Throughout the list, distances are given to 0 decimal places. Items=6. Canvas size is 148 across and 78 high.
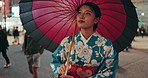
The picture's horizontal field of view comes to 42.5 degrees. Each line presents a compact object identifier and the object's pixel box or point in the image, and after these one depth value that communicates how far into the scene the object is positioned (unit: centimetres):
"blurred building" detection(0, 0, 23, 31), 2878
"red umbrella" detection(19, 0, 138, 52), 229
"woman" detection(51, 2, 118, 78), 199
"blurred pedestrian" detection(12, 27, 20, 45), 1432
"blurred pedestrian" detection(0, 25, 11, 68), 640
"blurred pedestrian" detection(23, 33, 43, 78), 445
